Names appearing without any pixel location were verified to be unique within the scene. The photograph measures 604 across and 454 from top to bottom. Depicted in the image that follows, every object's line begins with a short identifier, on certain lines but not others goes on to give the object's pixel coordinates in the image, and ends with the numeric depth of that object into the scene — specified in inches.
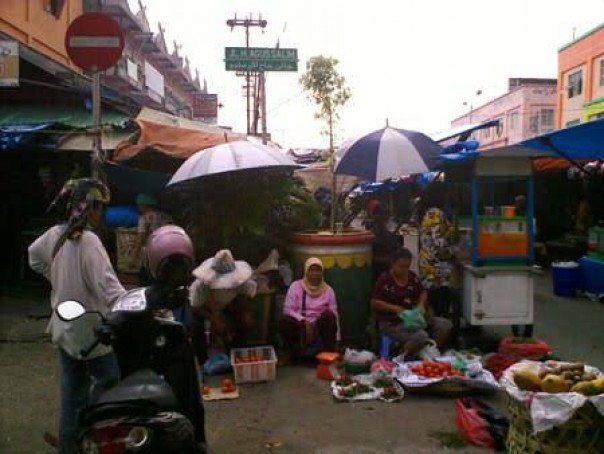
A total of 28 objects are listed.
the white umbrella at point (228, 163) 239.1
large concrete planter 260.1
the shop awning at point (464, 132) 332.8
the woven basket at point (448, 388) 205.5
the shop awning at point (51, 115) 355.9
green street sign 537.6
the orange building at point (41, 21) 494.2
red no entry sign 214.5
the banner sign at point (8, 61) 303.1
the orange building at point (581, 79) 1082.7
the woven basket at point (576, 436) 134.3
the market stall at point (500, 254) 250.2
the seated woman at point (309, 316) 238.8
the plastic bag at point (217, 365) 231.1
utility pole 1171.9
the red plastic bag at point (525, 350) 228.8
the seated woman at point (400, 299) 242.2
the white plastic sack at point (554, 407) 132.3
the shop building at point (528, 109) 1601.9
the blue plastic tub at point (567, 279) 388.8
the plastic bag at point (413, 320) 232.5
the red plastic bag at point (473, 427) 167.2
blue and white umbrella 252.2
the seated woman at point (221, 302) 227.6
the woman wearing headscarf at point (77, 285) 132.8
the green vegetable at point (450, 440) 167.8
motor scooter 92.6
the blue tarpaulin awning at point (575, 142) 275.9
